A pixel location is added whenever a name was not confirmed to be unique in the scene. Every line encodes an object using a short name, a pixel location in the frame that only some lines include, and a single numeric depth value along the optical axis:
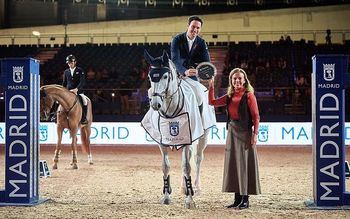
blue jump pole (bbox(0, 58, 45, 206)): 8.12
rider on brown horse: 14.53
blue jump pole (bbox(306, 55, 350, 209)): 7.85
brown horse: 12.72
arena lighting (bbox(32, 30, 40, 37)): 30.00
